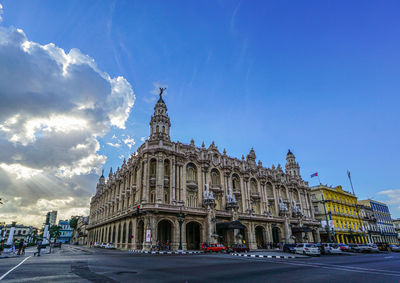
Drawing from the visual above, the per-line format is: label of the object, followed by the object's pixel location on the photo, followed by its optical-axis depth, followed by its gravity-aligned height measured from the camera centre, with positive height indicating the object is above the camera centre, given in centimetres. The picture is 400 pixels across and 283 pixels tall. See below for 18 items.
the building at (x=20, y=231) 12481 +528
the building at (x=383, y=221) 8325 +401
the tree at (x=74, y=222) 12488 +873
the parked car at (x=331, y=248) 3272 -176
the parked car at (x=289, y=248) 3201 -158
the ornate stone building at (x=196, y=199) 3934 +697
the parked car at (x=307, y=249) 2775 -153
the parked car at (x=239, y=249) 3319 -156
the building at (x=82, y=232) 8942 +305
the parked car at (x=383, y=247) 4494 -238
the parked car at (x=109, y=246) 4732 -117
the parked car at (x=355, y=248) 4017 -226
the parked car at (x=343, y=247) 3722 -186
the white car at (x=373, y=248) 3841 -218
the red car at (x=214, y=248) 3325 -139
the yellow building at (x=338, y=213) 6694 +559
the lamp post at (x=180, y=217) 3386 +278
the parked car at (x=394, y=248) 4446 -261
